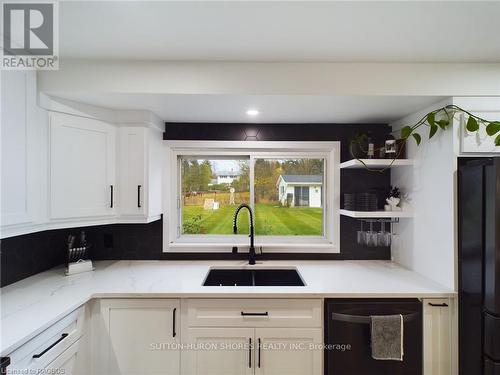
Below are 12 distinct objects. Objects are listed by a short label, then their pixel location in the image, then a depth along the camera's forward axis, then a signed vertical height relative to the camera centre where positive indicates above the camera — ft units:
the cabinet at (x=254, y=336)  5.03 -3.02
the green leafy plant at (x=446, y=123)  4.86 +1.30
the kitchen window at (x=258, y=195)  7.43 -0.26
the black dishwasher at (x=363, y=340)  5.03 -3.08
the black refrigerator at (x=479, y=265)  4.27 -1.41
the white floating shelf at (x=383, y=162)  6.15 +0.60
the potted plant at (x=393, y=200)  6.60 -0.36
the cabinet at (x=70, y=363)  4.11 -3.08
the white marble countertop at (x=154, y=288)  4.16 -2.12
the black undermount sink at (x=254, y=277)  6.70 -2.43
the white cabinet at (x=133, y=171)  6.15 +0.37
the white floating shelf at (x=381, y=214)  6.19 -0.68
